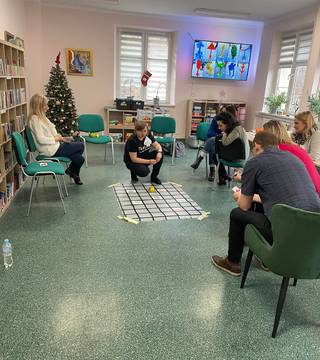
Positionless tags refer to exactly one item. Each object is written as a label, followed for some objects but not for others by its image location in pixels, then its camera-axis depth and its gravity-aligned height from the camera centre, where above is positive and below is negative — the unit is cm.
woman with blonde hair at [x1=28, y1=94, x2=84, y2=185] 365 -68
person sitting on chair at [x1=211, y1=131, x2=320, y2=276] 184 -54
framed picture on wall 651 +46
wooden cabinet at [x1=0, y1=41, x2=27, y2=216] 325 -41
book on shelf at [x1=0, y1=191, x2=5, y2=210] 318 -125
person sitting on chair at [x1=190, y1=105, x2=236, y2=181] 457 -77
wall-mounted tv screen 688 +74
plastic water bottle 233 -135
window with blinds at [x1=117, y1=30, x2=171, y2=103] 699 +59
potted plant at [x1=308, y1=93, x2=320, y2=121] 425 -10
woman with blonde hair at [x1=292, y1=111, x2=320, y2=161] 334 -38
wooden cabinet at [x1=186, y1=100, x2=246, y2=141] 729 -48
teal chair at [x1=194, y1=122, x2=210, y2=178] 515 -65
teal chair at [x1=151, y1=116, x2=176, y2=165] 558 -65
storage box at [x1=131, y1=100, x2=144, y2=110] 672 -37
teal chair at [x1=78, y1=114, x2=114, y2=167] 507 -70
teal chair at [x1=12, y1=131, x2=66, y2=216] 310 -92
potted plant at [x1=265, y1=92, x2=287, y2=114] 624 -10
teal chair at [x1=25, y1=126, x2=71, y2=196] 366 -84
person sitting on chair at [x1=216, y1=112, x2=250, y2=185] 402 -61
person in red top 241 -40
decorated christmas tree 568 -41
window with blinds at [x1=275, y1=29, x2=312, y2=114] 582 +63
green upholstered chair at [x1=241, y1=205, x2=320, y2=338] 153 -79
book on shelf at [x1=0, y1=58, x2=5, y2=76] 316 +9
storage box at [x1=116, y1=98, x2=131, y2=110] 669 -39
